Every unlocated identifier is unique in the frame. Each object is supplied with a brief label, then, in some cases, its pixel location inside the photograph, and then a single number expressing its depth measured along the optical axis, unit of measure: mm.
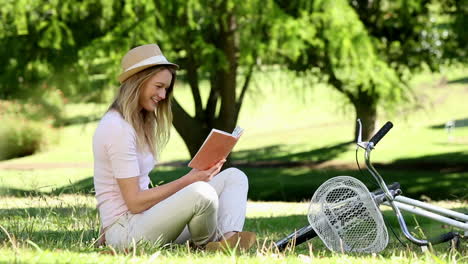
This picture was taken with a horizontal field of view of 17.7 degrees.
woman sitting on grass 8939
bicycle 8724
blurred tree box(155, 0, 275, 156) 24215
